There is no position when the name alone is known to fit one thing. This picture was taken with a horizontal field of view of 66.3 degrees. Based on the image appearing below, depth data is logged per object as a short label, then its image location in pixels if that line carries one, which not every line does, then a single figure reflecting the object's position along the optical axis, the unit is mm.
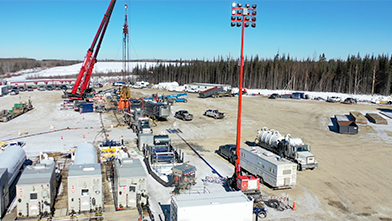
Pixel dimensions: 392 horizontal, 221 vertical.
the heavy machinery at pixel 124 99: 50625
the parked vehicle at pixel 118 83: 106125
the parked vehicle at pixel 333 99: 65631
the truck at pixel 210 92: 71500
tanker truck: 23672
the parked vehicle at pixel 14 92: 76312
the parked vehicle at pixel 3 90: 72750
